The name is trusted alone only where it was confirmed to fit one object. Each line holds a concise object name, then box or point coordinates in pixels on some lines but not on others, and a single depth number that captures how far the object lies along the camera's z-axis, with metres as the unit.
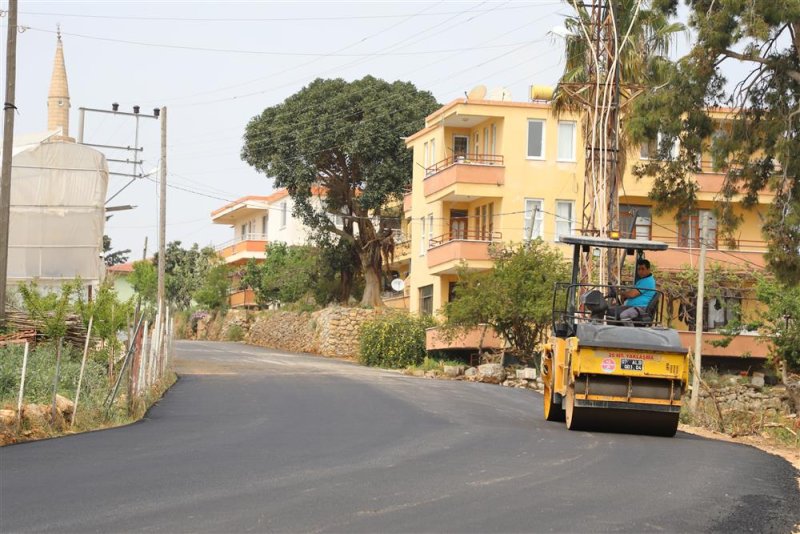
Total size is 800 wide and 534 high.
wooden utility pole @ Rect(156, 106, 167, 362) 52.67
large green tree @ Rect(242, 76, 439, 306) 69.38
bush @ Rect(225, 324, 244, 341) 82.94
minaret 58.44
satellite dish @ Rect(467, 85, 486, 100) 58.47
